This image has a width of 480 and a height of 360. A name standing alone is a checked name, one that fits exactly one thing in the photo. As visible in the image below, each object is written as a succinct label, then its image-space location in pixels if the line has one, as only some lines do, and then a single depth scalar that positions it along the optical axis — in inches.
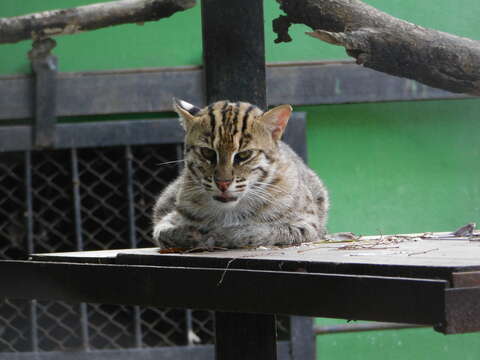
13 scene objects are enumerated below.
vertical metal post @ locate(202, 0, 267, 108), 308.7
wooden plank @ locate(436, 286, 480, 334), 167.9
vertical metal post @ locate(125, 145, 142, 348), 467.5
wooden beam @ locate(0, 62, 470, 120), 465.1
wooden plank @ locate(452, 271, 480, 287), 173.6
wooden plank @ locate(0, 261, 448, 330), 176.7
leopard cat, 273.6
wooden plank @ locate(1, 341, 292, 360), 463.2
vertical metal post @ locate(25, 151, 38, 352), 463.2
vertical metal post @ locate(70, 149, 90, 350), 466.0
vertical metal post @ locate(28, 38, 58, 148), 459.5
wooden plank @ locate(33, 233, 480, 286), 188.9
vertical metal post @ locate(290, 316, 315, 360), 462.3
